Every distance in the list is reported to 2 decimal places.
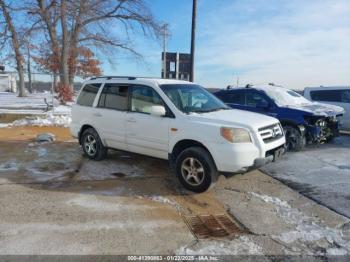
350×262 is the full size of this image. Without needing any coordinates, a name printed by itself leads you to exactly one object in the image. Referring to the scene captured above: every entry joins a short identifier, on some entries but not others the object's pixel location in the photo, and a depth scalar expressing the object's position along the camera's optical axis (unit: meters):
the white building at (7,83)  48.09
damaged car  8.45
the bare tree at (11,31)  22.02
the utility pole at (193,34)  15.25
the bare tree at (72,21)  21.00
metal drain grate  4.02
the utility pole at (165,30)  24.39
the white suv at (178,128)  5.10
